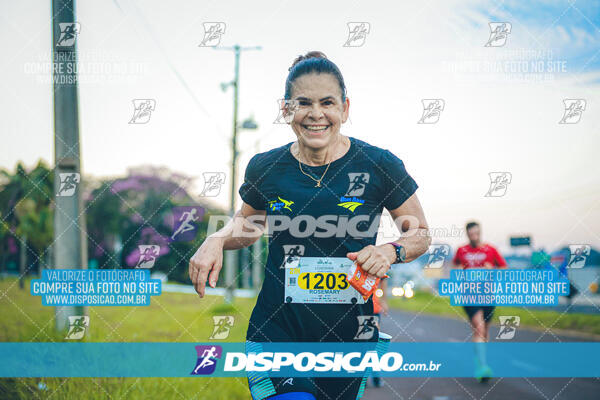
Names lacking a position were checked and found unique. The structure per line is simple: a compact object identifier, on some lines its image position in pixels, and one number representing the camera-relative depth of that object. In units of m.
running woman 2.68
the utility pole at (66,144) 4.89
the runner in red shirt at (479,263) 5.91
